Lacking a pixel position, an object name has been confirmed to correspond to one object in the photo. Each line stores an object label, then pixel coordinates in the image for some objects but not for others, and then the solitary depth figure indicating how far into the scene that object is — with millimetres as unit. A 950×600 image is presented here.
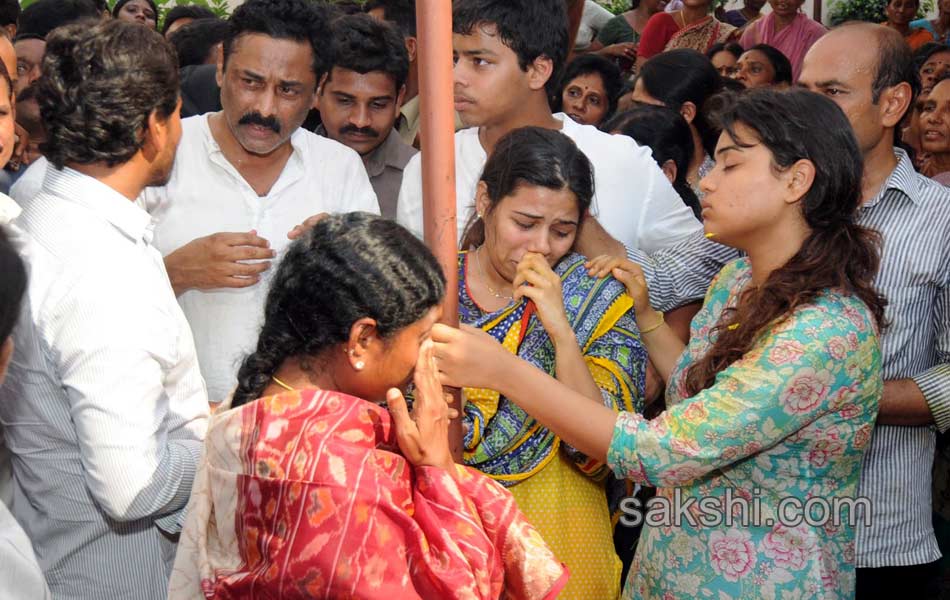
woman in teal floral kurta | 2086
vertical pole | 1814
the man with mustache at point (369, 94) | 4043
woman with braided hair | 1676
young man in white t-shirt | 3309
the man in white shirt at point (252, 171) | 3162
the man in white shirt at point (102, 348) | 2041
